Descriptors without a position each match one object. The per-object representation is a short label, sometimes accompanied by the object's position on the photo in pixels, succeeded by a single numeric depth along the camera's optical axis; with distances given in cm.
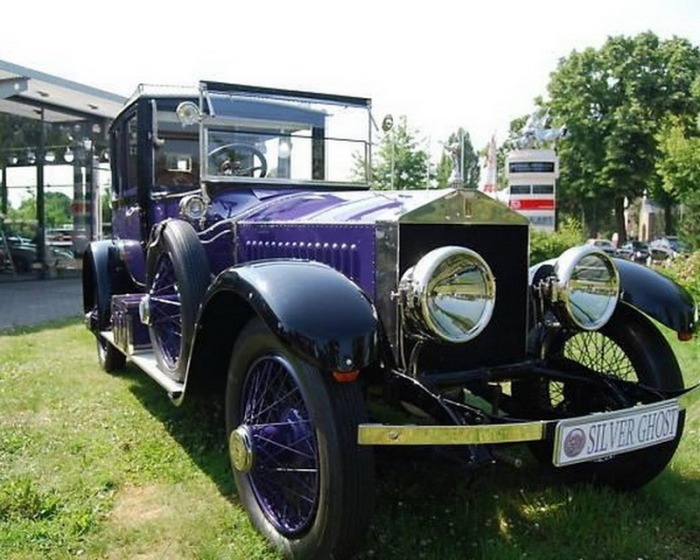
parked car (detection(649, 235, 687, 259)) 2833
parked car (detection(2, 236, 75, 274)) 1474
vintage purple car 260
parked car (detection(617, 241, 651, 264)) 3077
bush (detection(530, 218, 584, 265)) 1288
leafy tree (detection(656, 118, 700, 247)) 2124
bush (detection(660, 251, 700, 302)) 880
